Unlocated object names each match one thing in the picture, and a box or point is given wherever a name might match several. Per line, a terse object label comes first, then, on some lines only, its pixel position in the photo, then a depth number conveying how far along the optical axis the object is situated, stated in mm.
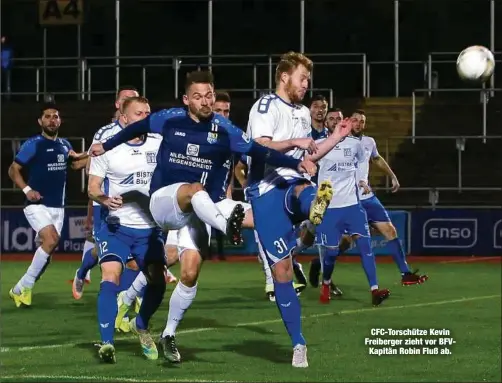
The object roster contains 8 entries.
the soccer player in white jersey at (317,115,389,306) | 15180
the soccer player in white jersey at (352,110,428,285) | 15898
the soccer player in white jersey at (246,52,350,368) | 9750
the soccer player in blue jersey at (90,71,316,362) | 9797
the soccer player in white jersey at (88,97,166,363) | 10305
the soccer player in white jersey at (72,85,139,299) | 11688
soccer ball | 16297
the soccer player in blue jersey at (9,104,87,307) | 15523
